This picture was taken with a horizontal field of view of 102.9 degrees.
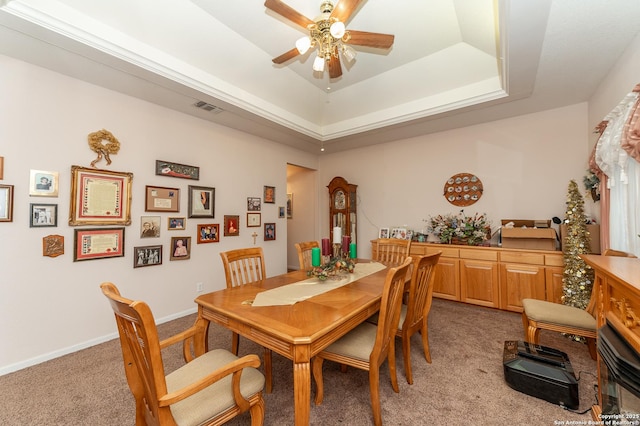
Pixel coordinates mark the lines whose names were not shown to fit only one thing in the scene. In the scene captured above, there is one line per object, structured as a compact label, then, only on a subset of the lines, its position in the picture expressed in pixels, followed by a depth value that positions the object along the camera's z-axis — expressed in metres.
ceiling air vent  3.22
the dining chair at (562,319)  1.98
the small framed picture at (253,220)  4.26
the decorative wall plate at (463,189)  3.99
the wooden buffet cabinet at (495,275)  3.11
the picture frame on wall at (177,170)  3.19
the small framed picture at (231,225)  3.91
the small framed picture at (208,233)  3.59
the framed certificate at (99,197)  2.55
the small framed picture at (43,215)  2.34
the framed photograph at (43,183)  2.34
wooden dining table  1.16
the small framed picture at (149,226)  3.04
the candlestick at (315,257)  2.21
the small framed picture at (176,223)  3.29
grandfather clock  4.98
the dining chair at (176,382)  0.92
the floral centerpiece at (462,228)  3.72
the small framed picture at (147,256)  2.97
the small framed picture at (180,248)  3.31
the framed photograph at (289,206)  6.31
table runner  1.63
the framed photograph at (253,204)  4.27
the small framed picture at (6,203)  2.19
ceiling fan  1.75
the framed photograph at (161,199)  3.09
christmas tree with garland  2.54
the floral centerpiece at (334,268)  2.21
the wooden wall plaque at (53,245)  2.40
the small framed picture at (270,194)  4.55
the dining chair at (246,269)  1.86
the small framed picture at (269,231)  4.55
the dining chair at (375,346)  1.43
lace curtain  1.80
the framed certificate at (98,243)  2.58
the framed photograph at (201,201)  3.51
